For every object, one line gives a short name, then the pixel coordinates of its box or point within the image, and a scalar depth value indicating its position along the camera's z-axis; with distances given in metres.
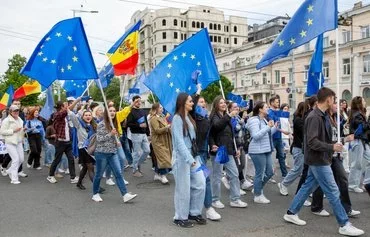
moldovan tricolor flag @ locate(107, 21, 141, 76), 11.27
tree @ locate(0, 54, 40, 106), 40.03
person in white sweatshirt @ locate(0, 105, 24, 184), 9.34
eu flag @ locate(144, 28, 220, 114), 7.04
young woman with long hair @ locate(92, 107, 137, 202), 7.13
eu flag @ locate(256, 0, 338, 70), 6.39
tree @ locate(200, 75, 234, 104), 56.66
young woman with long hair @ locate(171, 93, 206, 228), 5.69
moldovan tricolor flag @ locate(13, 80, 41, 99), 14.23
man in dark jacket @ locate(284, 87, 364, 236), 5.28
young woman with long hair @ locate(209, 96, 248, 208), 6.67
